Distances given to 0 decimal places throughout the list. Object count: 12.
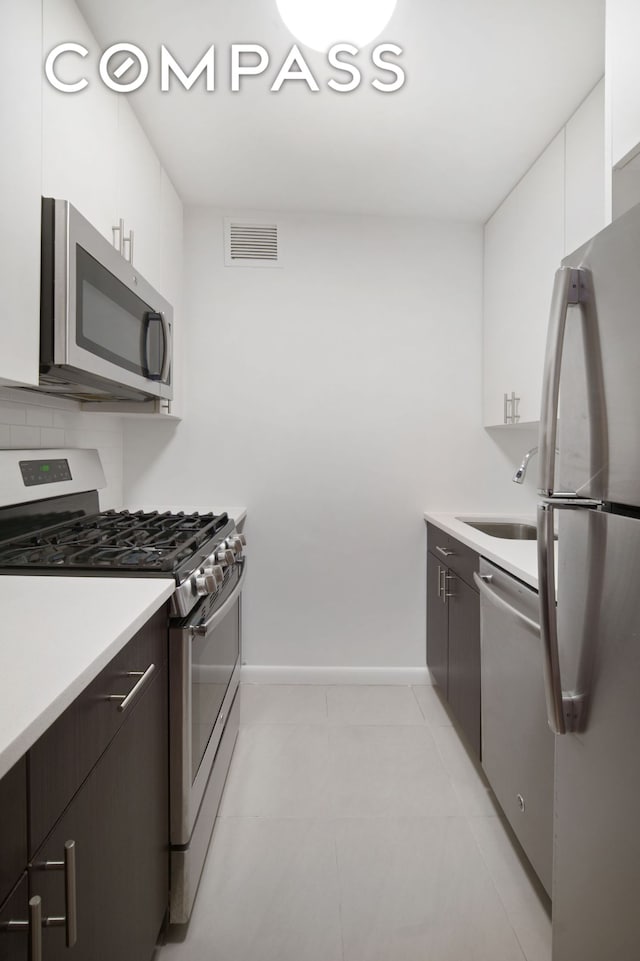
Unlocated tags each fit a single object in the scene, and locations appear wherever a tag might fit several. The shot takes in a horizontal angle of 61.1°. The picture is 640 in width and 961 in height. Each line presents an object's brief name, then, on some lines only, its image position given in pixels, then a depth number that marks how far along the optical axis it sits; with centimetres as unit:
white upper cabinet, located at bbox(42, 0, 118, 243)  131
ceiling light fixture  134
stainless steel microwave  129
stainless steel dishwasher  137
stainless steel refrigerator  80
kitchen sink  270
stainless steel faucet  192
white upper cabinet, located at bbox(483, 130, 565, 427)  206
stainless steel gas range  130
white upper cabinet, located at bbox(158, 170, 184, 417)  239
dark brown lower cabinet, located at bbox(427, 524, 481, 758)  201
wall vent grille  276
